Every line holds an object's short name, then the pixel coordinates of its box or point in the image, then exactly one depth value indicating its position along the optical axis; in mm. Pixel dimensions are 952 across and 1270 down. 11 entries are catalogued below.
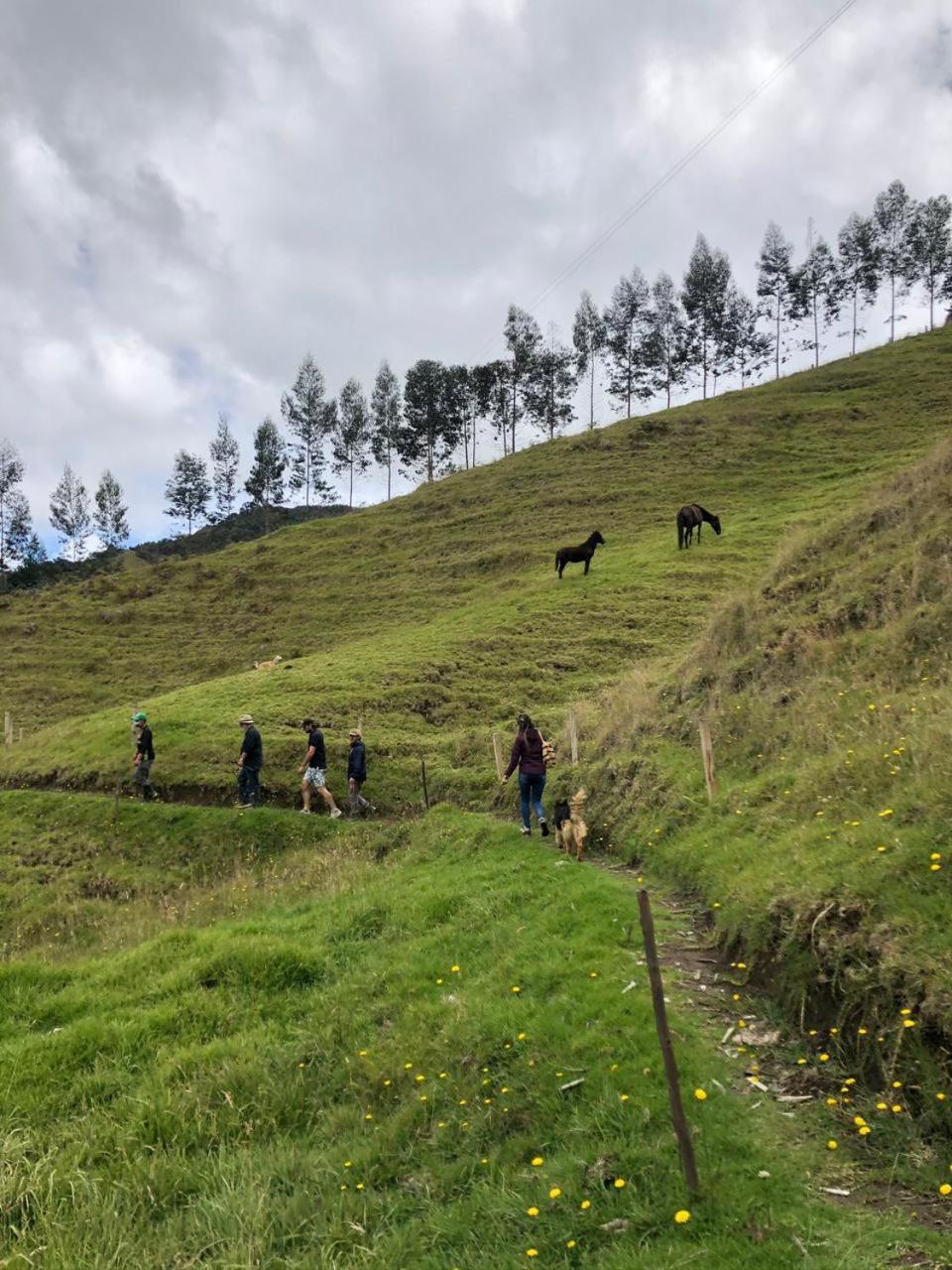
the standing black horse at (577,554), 40375
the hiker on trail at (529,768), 13209
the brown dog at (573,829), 11648
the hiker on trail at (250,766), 19672
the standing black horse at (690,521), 40344
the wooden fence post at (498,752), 17833
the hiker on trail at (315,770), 19281
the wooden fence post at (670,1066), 4785
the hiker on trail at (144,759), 22000
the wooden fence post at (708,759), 10938
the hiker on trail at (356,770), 19375
